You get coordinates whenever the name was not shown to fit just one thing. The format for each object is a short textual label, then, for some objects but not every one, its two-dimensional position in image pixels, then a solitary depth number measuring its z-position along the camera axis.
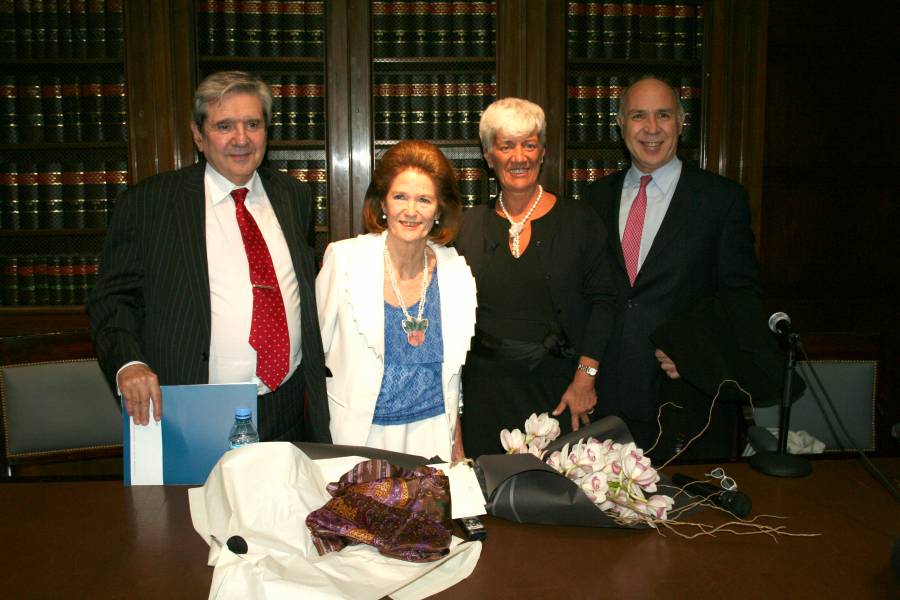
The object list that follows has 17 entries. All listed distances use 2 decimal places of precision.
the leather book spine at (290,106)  3.44
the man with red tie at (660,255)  2.41
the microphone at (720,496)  1.43
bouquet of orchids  1.34
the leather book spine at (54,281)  3.48
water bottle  1.55
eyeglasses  1.49
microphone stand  1.66
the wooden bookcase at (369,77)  3.30
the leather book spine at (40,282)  3.47
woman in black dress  2.33
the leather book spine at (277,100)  3.44
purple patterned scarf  1.24
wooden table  1.17
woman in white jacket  2.04
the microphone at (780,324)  1.62
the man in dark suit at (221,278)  1.95
